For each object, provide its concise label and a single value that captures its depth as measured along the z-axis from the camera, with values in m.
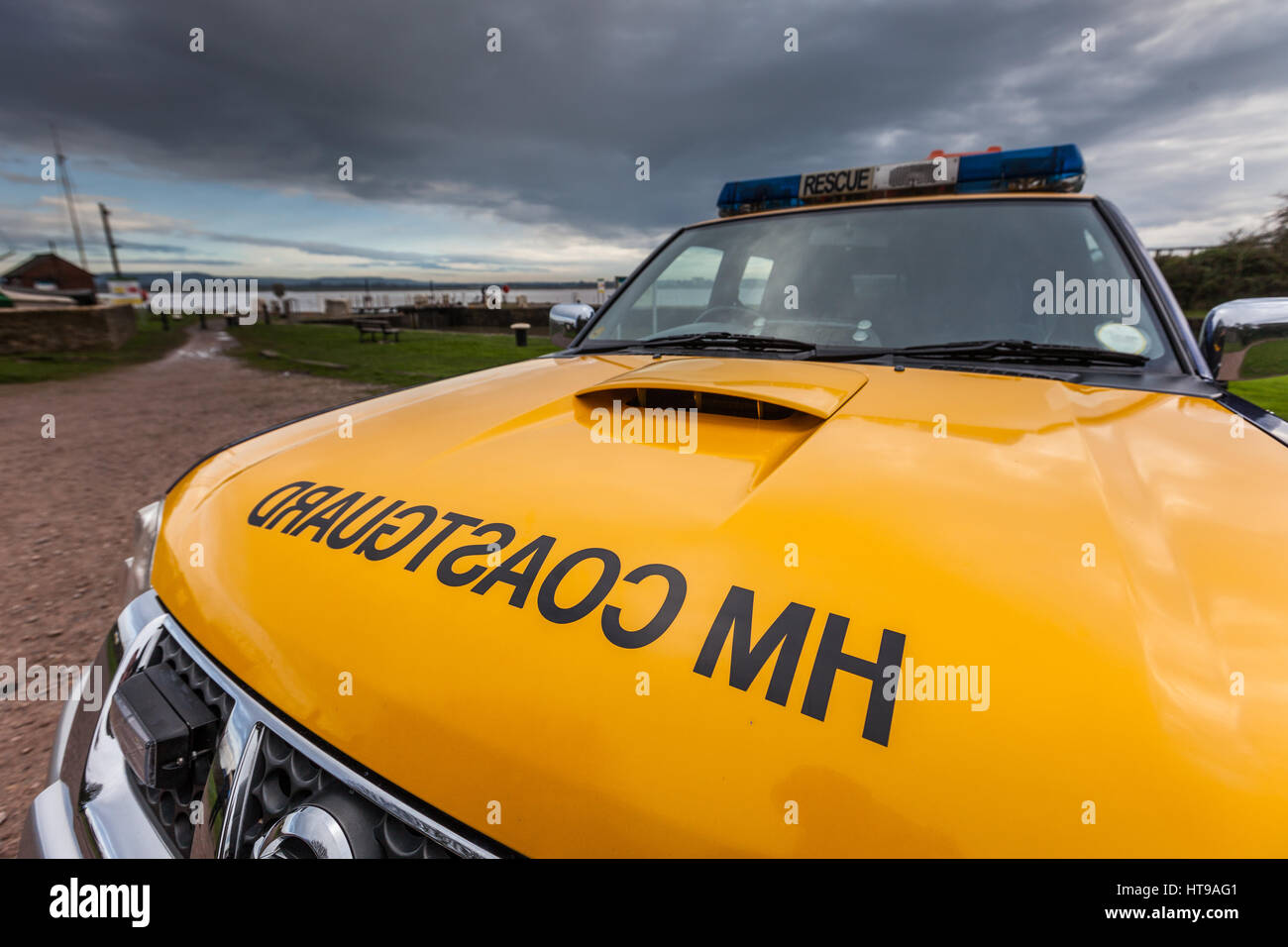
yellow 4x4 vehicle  0.60
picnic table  18.03
